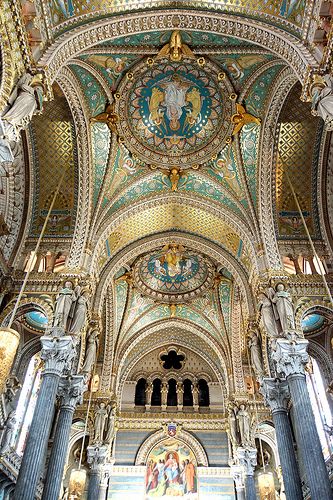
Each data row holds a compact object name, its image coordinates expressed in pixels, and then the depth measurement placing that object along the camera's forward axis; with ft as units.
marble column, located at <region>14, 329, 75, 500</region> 26.89
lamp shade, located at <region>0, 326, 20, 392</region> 22.82
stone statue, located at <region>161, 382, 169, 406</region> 67.49
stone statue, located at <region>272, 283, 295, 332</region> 35.12
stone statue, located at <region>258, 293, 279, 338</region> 35.72
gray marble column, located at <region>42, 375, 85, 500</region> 31.04
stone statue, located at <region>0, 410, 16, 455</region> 38.09
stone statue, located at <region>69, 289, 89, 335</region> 35.45
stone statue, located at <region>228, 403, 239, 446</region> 55.62
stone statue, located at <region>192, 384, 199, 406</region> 67.62
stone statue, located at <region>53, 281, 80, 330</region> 35.06
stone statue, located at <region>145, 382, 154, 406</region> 67.46
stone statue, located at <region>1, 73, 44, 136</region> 22.80
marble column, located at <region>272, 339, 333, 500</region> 26.94
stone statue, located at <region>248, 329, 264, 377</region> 39.52
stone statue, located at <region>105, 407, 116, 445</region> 54.95
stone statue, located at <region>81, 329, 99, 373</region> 39.58
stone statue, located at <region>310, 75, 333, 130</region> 24.75
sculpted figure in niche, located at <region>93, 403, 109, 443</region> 53.93
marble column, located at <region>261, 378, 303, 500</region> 31.86
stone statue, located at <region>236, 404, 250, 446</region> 54.75
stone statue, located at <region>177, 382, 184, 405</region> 67.58
